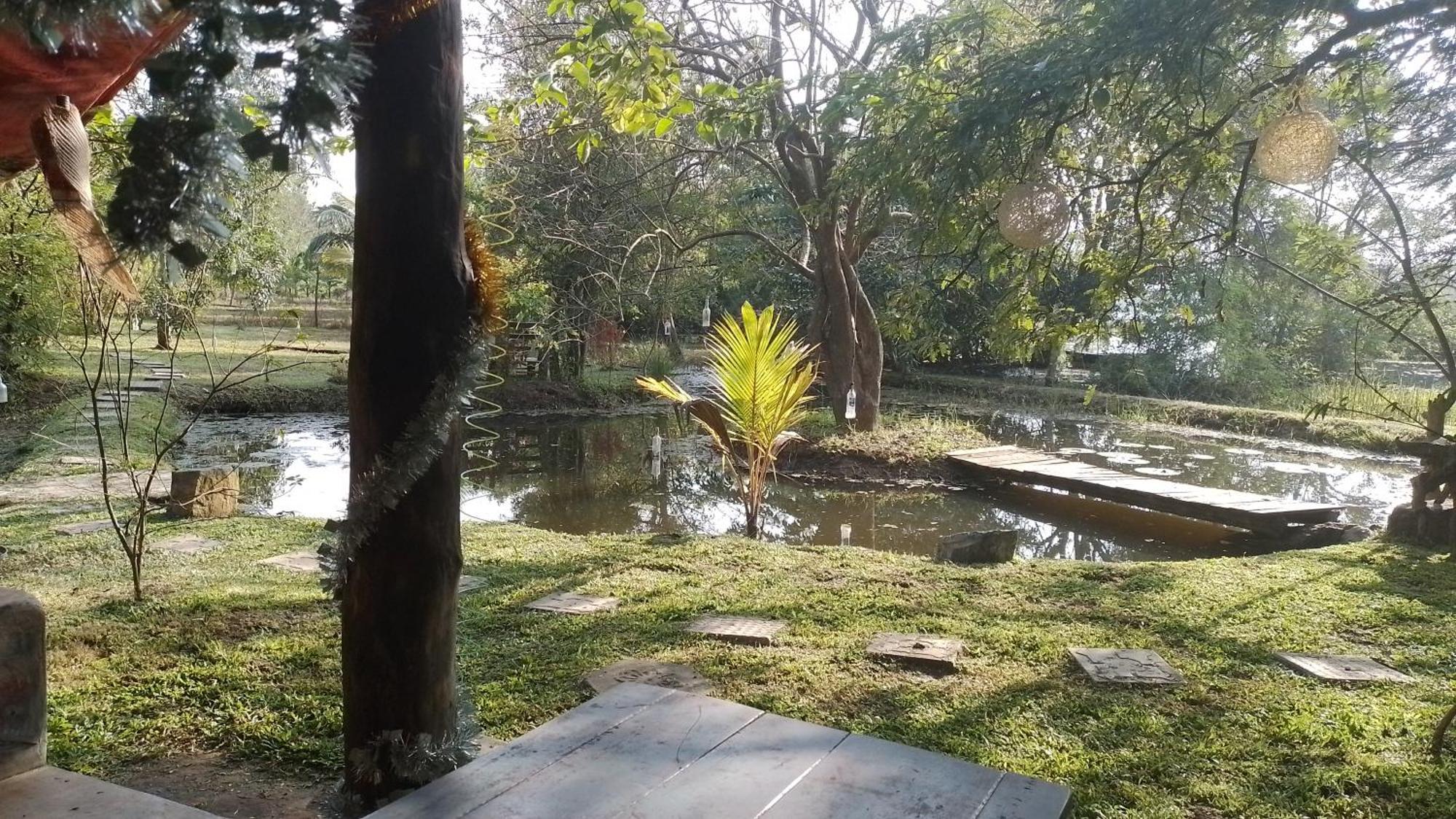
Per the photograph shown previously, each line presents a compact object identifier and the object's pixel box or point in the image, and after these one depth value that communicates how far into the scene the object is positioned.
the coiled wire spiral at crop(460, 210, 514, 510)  1.81
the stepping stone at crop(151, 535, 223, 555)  4.61
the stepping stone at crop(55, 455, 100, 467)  6.72
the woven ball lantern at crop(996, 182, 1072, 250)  3.90
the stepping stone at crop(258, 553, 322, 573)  4.32
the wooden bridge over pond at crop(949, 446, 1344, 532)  6.62
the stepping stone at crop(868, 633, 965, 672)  3.21
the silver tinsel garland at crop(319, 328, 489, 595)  1.69
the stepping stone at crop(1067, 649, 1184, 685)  3.10
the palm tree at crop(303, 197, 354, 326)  13.02
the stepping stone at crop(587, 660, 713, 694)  2.92
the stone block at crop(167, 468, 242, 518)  5.54
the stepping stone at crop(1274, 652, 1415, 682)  3.17
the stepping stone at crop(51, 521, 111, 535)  4.77
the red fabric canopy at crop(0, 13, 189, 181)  1.23
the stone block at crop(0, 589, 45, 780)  1.76
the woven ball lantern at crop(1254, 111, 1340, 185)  3.74
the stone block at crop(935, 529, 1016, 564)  5.20
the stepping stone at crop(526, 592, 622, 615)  3.83
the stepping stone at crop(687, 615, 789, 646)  3.46
